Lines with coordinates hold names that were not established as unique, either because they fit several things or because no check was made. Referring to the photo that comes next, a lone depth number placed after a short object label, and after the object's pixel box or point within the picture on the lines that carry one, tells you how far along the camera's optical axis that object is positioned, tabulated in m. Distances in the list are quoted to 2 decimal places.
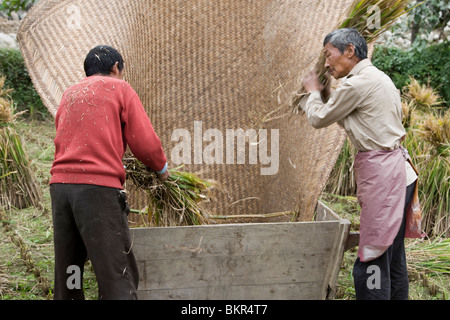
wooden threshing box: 2.76
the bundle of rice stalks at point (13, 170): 4.82
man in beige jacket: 2.57
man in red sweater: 2.49
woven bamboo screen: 4.14
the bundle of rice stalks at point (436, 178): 4.45
